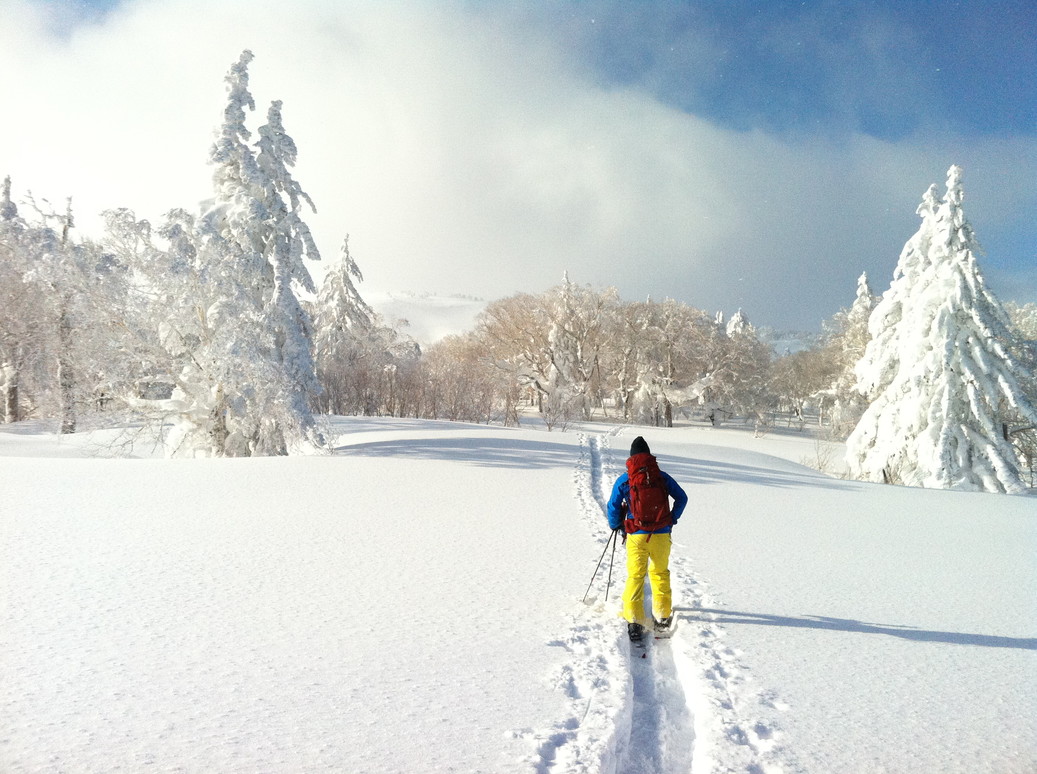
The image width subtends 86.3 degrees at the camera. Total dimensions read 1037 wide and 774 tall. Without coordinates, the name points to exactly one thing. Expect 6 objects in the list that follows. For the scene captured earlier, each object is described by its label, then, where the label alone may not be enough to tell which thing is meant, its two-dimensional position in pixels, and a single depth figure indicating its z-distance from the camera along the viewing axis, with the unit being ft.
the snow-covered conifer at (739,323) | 252.46
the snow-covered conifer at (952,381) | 51.65
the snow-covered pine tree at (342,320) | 129.70
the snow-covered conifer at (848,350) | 117.19
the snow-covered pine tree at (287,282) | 48.96
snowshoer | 15.99
